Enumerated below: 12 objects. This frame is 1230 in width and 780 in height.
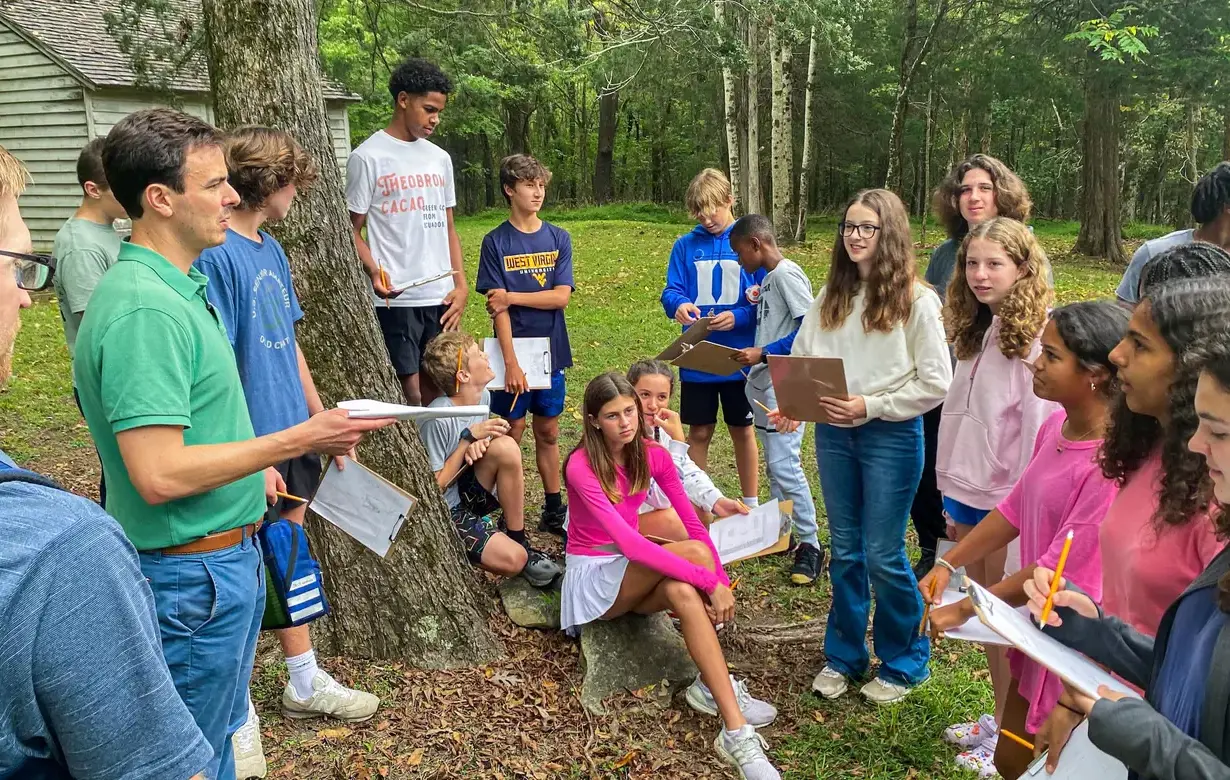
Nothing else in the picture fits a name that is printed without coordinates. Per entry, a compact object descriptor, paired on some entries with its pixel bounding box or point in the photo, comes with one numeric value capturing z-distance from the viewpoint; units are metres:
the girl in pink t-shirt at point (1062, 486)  2.58
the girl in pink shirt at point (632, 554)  3.54
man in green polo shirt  2.02
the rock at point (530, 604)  4.11
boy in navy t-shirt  5.11
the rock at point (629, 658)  3.74
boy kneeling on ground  4.27
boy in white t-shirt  4.84
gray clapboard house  15.56
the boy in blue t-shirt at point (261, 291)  2.96
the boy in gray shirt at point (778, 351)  4.84
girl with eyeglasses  3.60
